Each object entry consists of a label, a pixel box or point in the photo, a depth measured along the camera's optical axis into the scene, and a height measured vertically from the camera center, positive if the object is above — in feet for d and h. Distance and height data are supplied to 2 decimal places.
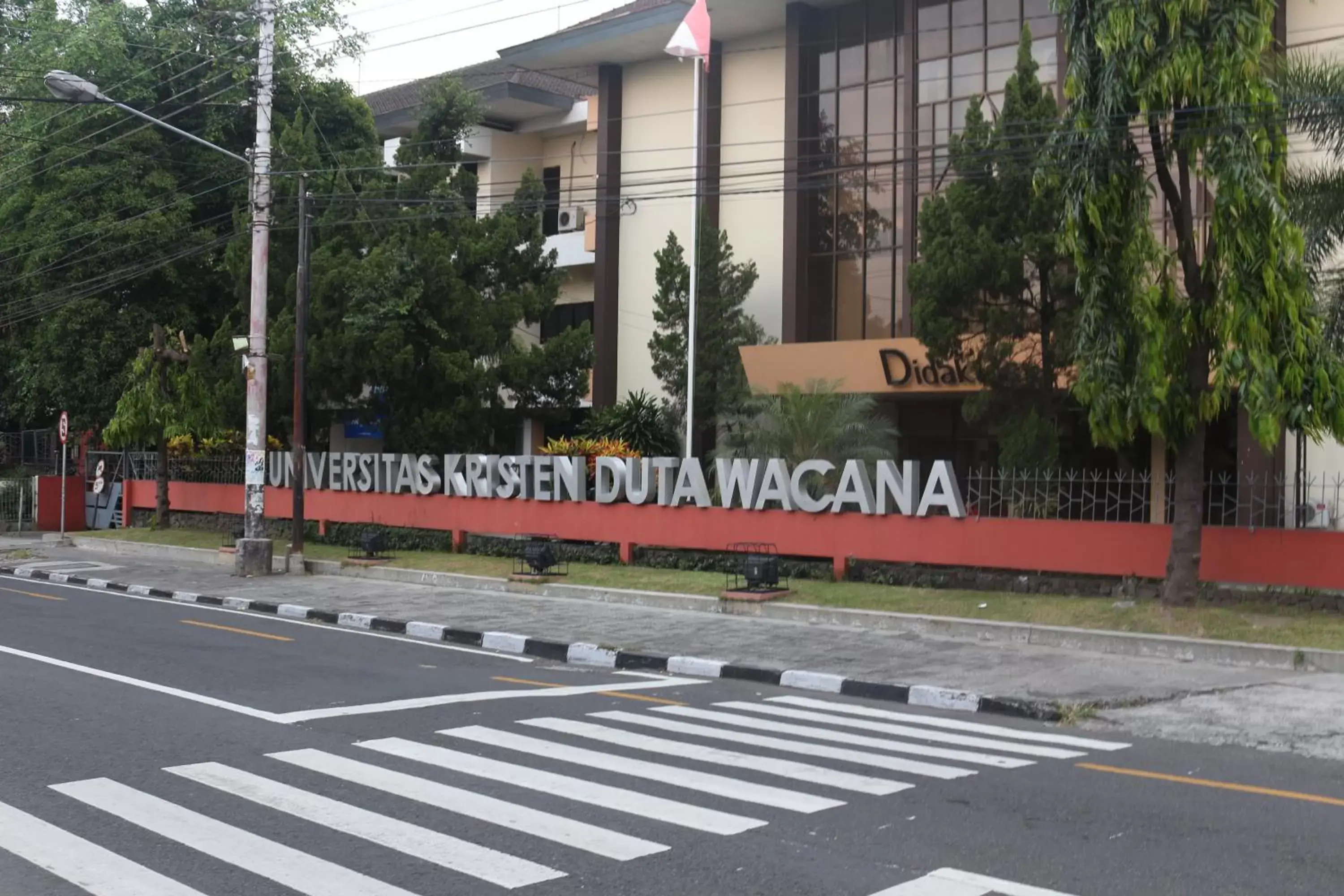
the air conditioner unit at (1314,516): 50.57 -1.88
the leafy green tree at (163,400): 96.94 +4.15
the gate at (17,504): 115.96 -4.83
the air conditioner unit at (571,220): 112.06 +21.42
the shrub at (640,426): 86.84 +2.36
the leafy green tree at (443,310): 84.74 +10.13
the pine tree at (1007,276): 62.08 +9.48
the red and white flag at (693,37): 78.38 +26.42
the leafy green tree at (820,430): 69.36 +1.80
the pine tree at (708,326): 86.69 +9.41
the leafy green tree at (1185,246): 45.03 +8.31
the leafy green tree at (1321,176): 48.24 +12.15
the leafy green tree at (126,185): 106.93 +23.45
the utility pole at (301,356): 74.13 +5.90
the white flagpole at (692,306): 81.35 +10.20
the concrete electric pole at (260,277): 72.59 +10.22
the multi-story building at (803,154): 82.79 +22.71
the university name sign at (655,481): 62.08 -1.26
